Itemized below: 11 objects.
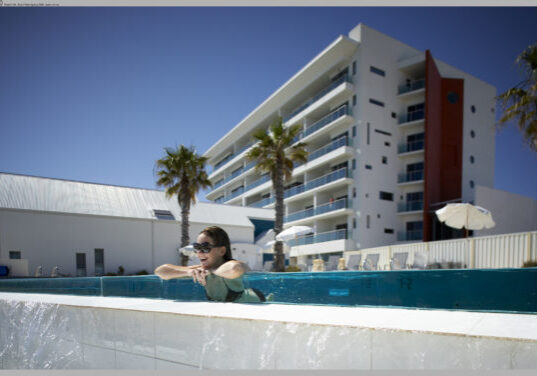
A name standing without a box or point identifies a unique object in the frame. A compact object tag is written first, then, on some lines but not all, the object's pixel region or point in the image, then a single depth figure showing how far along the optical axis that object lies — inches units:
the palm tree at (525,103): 452.3
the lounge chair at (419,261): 631.2
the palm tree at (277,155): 825.5
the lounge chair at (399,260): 627.8
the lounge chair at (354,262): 694.5
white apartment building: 1202.6
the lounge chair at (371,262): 653.8
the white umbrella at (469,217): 582.4
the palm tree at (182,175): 947.3
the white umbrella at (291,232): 748.6
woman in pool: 133.1
